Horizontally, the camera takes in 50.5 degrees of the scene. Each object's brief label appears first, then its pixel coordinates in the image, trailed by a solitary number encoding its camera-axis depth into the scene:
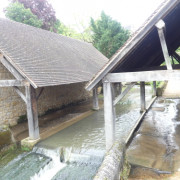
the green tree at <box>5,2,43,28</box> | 18.17
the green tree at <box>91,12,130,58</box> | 21.05
